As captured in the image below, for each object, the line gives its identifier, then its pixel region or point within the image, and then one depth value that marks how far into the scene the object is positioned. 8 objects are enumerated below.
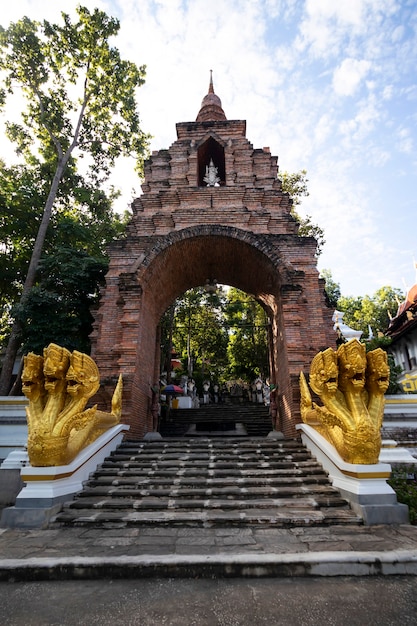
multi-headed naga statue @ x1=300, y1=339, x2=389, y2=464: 4.74
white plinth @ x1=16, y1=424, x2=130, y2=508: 4.57
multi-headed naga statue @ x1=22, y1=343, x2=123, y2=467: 4.84
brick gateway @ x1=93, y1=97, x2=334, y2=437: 8.79
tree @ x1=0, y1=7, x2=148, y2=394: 13.62
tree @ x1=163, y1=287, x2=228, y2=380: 24.13
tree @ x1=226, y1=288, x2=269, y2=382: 24.80
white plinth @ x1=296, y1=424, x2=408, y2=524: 4.30
